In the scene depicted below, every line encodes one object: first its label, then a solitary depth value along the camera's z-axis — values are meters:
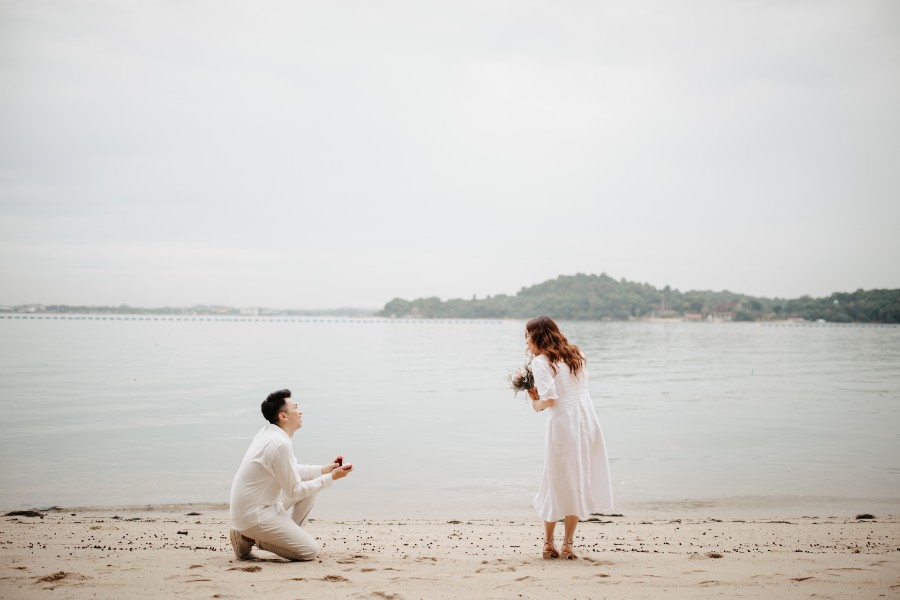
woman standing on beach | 7.11
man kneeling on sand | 6.71
